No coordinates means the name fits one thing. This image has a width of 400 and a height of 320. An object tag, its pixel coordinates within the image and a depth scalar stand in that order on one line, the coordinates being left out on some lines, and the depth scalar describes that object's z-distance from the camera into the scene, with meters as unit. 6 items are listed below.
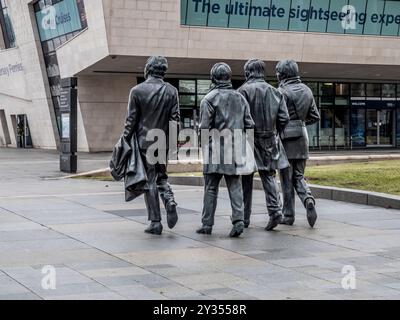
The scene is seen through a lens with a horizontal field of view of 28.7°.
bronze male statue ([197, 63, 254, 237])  9.52
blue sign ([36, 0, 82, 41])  37.59
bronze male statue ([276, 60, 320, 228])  10.55
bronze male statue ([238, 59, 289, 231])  10.08
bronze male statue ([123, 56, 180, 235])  9.73
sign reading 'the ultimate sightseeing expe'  35.41
